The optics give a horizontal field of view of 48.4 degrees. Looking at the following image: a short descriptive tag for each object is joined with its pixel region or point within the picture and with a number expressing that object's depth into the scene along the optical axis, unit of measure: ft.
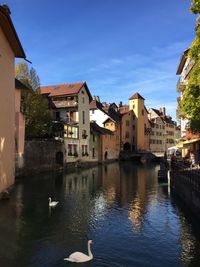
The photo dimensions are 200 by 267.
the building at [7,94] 48.43
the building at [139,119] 211.95
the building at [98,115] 179.07
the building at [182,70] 99.97
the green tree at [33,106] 101.80
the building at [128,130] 201.74
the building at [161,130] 244.71
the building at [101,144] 153.65
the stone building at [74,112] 131.52
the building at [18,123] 67.21
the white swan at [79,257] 26.49
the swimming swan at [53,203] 48.45
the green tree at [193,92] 32.61
